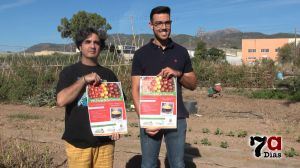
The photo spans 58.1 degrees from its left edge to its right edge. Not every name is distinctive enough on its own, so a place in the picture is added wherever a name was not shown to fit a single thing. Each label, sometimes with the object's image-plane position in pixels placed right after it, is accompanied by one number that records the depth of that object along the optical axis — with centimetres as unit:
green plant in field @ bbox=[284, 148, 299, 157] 382
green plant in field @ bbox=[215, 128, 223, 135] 498
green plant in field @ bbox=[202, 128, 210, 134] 508
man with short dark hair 223
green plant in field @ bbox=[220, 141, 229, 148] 419
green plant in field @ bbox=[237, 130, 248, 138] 480
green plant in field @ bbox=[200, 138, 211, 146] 430
